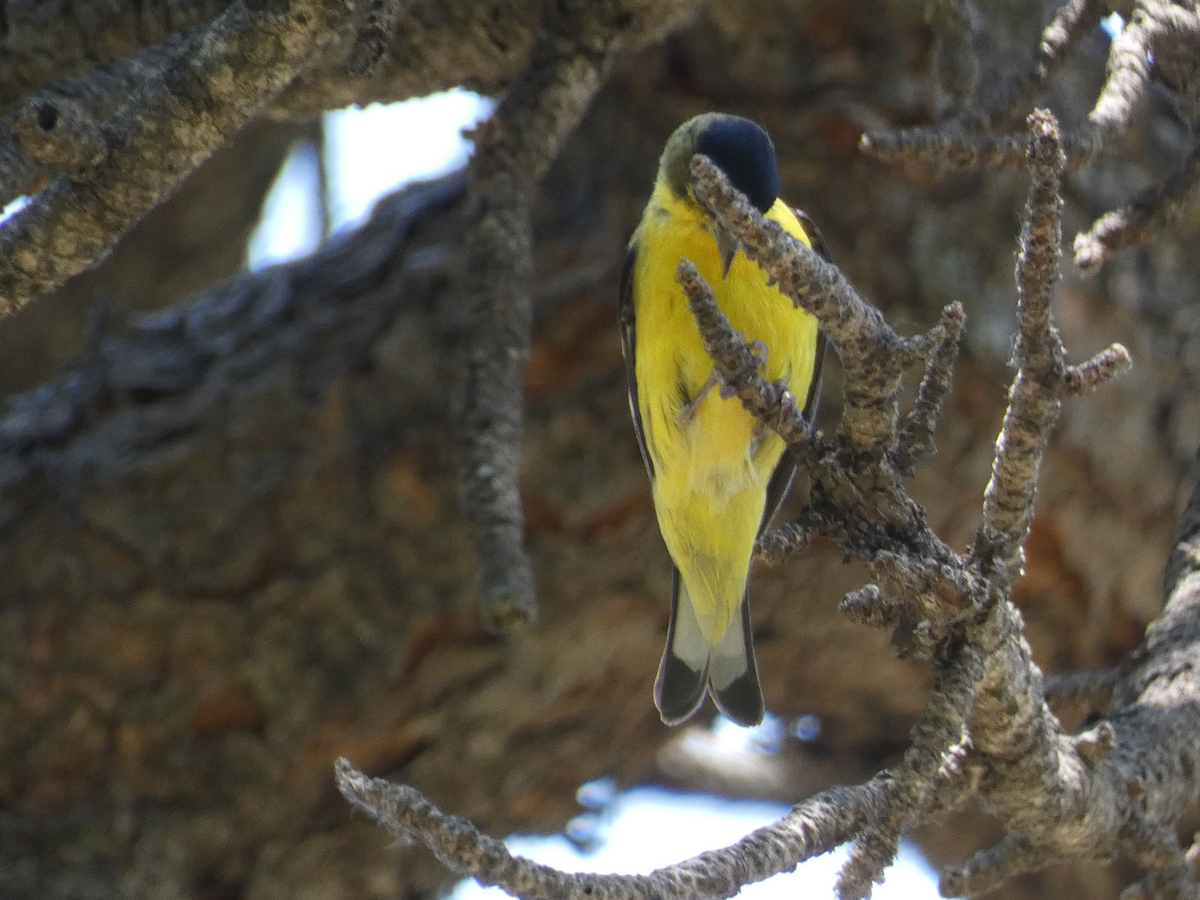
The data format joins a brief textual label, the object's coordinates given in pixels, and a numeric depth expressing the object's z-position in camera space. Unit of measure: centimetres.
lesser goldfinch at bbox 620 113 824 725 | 602
